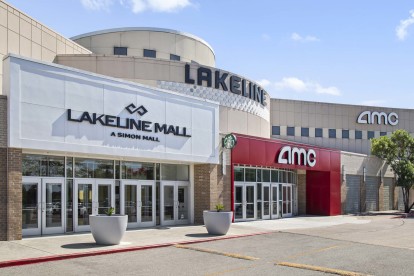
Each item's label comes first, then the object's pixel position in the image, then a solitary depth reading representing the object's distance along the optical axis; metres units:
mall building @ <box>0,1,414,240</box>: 17.91
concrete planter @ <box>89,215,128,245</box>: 16.61
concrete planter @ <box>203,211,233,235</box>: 20.39
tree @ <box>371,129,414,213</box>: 38.62
